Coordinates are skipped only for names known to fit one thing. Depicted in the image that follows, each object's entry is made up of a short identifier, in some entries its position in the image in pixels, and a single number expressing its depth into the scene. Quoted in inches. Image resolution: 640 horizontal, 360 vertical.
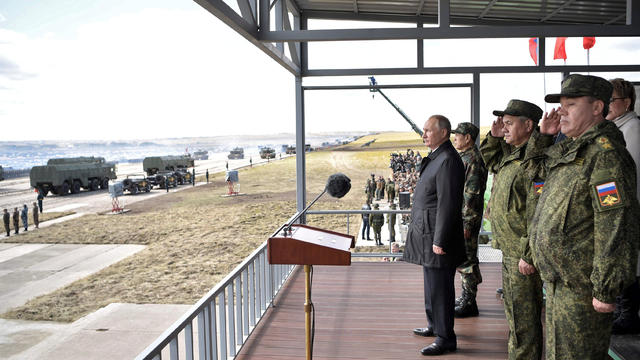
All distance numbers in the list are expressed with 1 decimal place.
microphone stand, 79.7
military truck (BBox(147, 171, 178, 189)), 1643.7
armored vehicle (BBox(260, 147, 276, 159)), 3117.6
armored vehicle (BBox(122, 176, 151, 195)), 1533.7
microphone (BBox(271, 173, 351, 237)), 96.0
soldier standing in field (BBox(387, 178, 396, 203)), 637.3
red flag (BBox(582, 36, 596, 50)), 201.8
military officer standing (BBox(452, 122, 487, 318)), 125.1
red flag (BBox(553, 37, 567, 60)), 202.7
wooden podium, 75.1
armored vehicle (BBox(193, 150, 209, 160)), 3347.4
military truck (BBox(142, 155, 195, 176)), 1708.9
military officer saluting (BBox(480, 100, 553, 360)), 86.0
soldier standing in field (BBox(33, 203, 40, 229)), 1526.8
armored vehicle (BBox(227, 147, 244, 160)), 3344.0
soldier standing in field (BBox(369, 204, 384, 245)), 533.0
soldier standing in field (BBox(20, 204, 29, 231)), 1660.2
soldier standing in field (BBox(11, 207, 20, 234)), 1555.1
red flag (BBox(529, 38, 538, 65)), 197.3
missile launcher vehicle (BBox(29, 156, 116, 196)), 1412.4
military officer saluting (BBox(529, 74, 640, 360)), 60.1
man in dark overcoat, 99.9
